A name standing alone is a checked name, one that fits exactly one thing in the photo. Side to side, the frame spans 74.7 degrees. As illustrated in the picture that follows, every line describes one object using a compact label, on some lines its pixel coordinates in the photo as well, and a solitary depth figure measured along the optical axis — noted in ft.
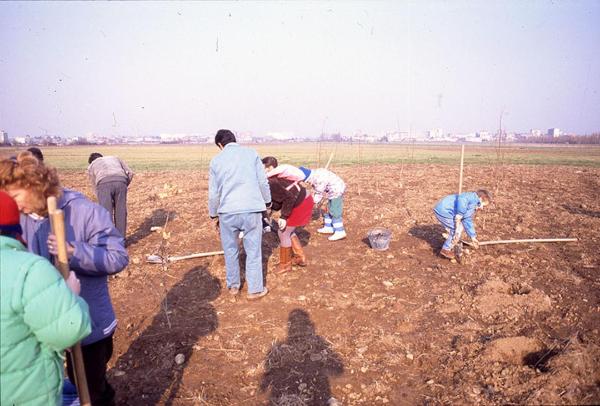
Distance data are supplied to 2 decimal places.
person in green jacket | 4.88
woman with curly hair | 6.23
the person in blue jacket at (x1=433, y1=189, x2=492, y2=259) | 19.98
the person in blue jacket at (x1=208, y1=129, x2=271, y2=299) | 14.90
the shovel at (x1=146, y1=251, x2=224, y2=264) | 21.30
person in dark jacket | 18.19
